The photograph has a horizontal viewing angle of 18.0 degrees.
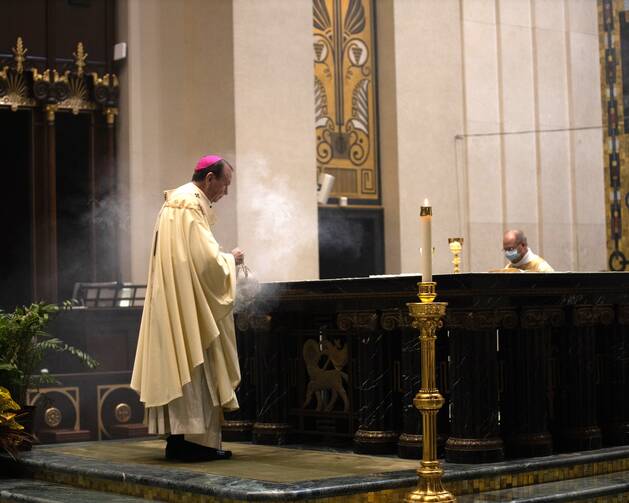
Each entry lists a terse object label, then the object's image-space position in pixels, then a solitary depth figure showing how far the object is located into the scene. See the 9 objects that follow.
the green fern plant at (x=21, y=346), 13.04
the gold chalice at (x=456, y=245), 13.24
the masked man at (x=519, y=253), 15.11
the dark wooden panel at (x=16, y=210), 18.30
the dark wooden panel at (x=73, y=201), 18.68
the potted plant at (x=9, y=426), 12.55
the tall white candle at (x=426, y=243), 8.79
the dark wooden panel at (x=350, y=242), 20.62
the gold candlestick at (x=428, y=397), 8.95
